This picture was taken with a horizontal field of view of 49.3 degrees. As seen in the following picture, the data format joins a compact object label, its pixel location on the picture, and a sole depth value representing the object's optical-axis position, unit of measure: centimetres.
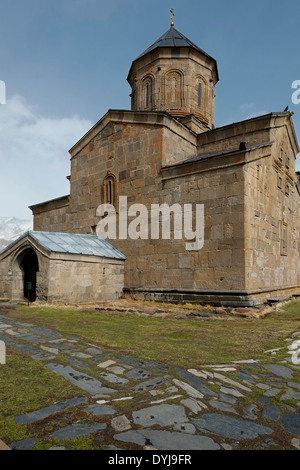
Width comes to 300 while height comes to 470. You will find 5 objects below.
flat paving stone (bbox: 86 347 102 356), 446
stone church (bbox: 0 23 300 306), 1020
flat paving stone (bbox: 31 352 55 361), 415
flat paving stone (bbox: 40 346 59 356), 447
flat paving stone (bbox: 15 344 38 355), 446
